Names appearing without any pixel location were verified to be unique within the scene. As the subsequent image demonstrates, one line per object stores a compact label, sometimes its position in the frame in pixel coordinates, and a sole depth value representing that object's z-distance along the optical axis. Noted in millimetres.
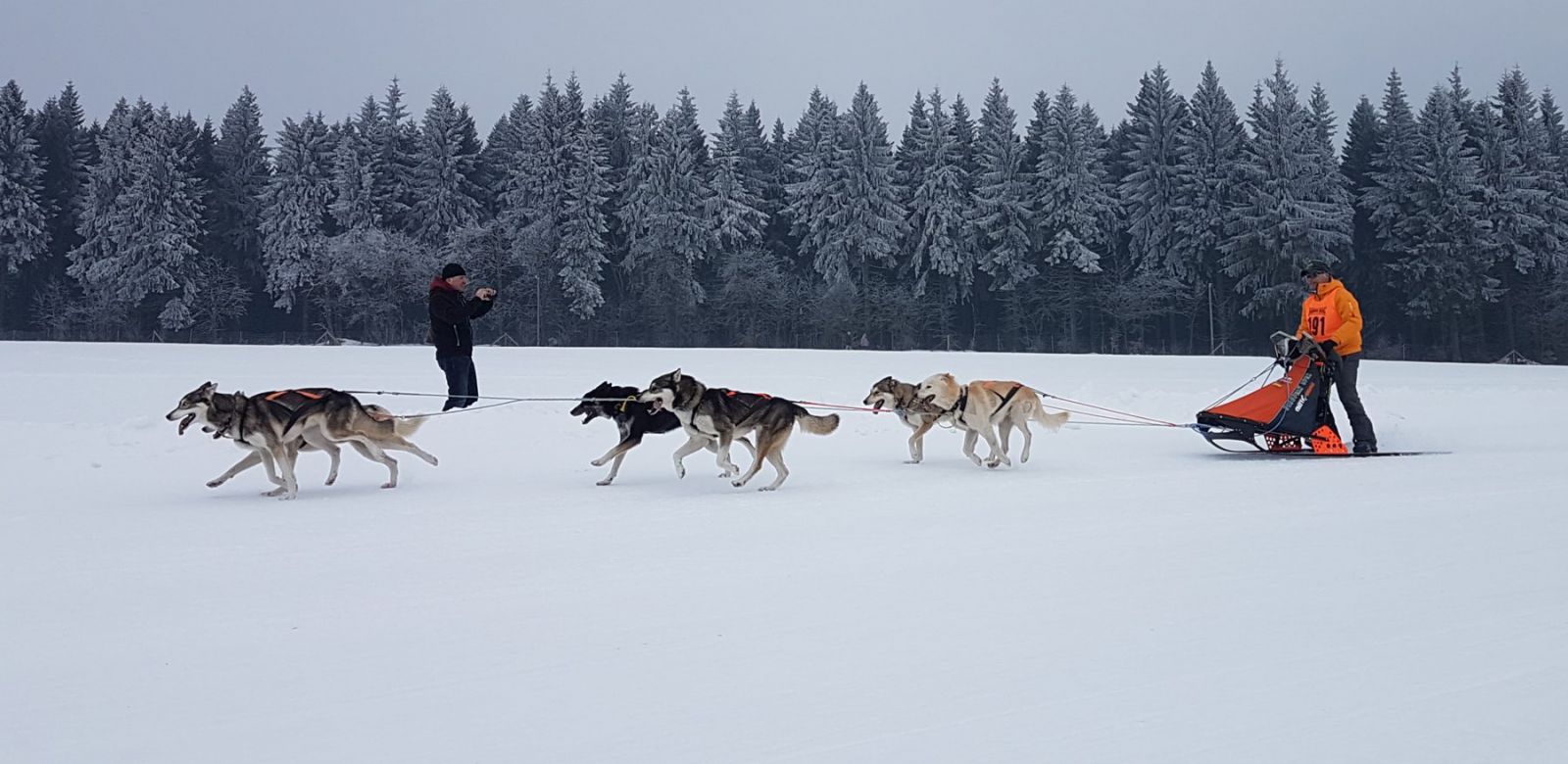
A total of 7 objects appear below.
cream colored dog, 10078
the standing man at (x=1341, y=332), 10500
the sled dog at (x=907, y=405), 10266
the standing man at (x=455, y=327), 10984
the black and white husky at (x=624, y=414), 9078
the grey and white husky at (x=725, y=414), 8750
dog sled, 10289
